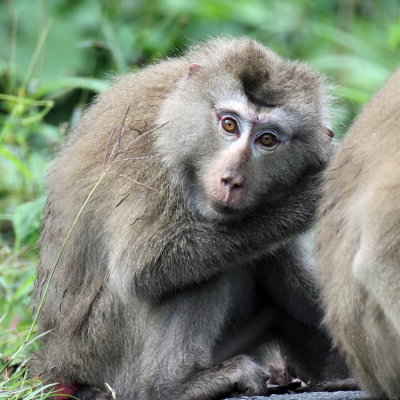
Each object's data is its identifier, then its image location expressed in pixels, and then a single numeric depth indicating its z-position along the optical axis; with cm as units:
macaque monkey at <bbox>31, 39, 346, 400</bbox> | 1098
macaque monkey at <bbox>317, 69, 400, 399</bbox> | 842
